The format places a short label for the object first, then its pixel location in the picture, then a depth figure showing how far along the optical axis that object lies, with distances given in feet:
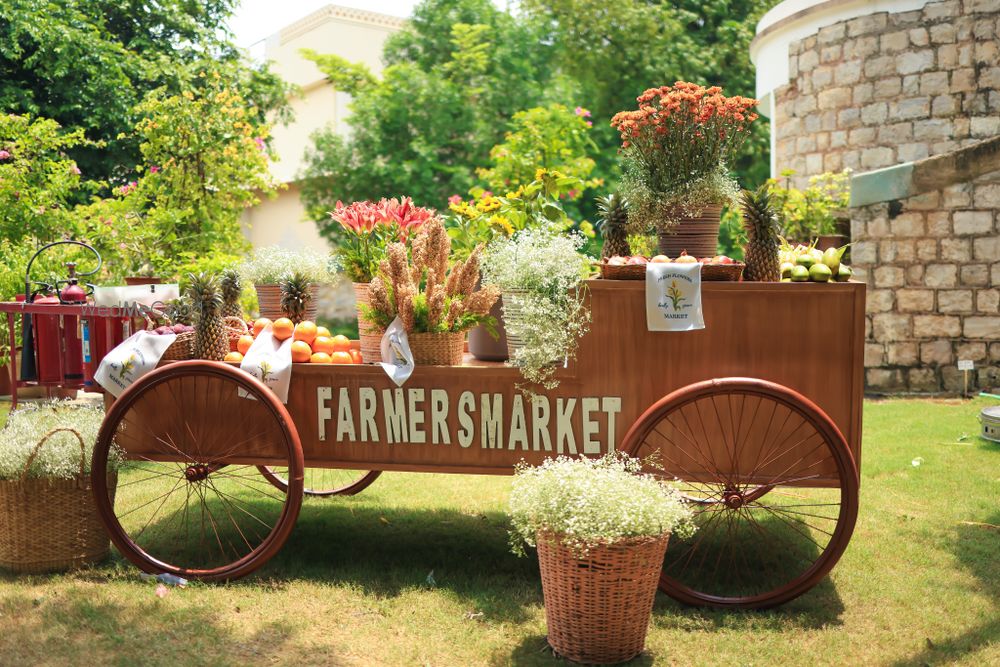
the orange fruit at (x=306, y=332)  16.12
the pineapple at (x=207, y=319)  15.88
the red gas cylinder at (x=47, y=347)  19.97
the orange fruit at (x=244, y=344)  16.14
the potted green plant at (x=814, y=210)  39.01
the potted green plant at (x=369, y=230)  17.10
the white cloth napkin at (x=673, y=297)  14.05
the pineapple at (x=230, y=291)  17.54
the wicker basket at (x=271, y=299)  18.01
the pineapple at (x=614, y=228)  15.89
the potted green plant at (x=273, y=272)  18.01
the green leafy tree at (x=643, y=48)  84.99
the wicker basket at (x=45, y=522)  15.39
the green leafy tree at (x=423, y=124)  69.51
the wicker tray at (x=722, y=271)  14.24
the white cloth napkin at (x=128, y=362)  15.69
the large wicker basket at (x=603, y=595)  12.14
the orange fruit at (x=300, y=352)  15.70
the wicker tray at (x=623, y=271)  14.47
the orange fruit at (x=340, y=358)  15.90
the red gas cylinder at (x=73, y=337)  19.52
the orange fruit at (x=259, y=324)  16.48
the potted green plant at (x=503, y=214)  17.40
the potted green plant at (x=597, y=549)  12.05
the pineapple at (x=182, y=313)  16.94
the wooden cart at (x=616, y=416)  14.10
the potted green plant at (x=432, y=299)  14.90
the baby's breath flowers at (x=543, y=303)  14.20
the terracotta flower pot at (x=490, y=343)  16.07
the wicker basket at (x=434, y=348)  15.07
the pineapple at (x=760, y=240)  14.53
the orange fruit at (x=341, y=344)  16.37
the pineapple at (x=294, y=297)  17.35
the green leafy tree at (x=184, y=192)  34.63
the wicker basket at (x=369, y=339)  15.60
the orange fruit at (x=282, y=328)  15.98
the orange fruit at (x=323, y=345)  16.15
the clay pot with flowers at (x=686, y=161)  15.65
